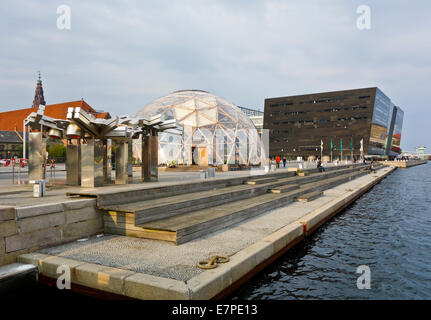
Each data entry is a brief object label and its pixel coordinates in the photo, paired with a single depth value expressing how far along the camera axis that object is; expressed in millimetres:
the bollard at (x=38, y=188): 9523
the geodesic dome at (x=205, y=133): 34844
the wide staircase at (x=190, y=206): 8047
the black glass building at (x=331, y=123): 100250
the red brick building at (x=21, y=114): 92812
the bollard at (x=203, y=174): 16939
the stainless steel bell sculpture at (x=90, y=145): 12117
